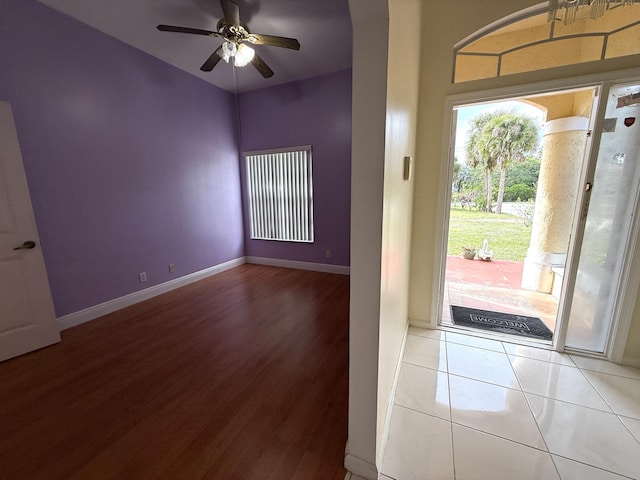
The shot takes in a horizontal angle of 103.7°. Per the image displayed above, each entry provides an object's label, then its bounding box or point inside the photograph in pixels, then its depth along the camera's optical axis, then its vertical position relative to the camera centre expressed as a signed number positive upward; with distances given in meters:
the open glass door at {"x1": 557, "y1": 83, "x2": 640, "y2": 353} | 1.79 -0.22
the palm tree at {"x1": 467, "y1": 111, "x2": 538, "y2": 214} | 4.79 +1.11
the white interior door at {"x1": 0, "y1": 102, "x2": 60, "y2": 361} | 2.04 -0.56
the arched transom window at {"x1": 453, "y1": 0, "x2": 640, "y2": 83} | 1.74 +1.13
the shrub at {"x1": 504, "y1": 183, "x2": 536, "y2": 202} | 5.29 +0.04
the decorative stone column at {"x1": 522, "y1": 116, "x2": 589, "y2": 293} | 3.13 -0.03
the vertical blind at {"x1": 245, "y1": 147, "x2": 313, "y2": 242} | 4.33 +0.05
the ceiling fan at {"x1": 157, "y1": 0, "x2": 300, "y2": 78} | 2.25 +1.52
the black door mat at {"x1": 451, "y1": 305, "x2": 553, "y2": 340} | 2.42 -1.30
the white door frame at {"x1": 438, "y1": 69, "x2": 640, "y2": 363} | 1.79 +0.00
